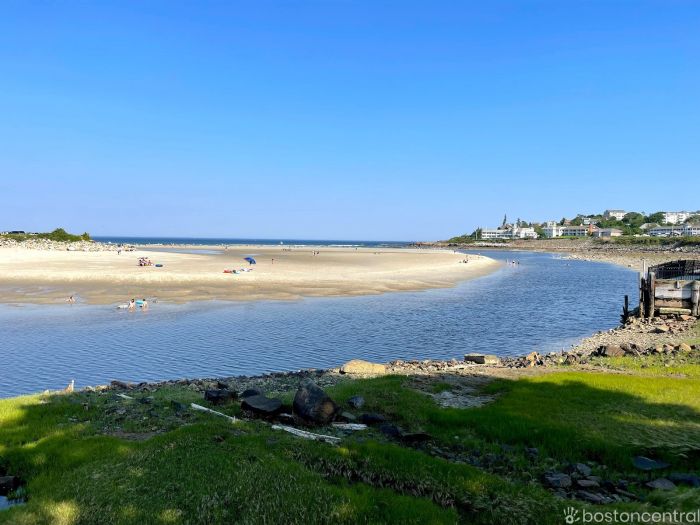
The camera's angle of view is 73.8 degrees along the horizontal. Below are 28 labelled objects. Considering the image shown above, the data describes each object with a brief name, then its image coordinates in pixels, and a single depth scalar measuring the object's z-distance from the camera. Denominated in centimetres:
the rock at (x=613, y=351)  2187
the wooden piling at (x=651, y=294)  3328
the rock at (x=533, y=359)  2132
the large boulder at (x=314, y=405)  1145
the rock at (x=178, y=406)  1248
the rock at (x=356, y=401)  1304
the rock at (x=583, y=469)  930
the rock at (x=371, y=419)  1194
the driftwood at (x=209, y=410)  1167
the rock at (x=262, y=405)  1190
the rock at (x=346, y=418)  1196
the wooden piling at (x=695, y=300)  3253
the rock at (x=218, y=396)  1327
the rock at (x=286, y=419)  1166
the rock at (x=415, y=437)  1085
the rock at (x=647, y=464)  941
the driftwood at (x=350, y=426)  1141
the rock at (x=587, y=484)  879
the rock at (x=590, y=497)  822
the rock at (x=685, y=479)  868
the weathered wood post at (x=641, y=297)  3425
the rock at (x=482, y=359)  2187
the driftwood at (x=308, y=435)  1028
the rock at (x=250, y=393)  1331
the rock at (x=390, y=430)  1106
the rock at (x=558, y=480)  882
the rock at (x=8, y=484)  902
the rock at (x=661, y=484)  852
